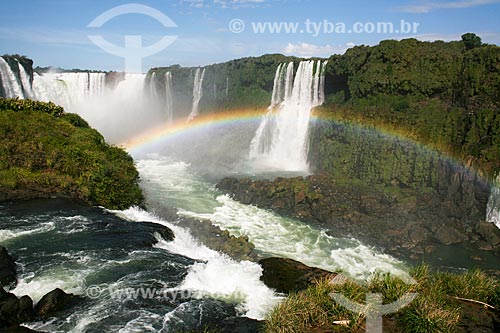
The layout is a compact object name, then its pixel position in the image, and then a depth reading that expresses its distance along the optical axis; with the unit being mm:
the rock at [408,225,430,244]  21875
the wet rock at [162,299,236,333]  9758
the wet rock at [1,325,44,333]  9016
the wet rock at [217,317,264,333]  9914
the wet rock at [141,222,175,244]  15930
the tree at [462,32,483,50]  33531
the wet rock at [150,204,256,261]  18125
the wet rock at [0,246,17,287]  10875
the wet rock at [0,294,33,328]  9281
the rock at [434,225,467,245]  21938
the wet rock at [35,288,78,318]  9844
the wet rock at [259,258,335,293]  12367
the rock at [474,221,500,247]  21453
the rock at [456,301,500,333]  8492
